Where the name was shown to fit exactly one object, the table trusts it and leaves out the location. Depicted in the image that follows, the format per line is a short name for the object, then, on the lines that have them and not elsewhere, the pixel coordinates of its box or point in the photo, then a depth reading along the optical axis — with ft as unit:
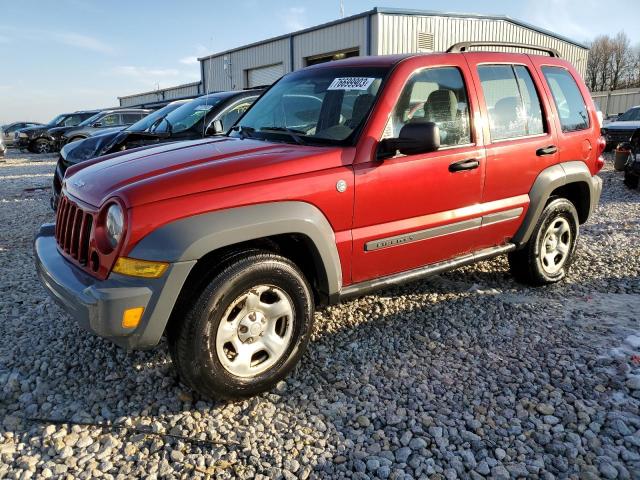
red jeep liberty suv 8.13
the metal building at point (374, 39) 60.39
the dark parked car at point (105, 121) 55.16
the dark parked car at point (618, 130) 46.60
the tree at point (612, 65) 192.44
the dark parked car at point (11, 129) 74.59
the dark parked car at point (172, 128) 21.70
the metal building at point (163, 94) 105.81
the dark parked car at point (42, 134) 65.41
